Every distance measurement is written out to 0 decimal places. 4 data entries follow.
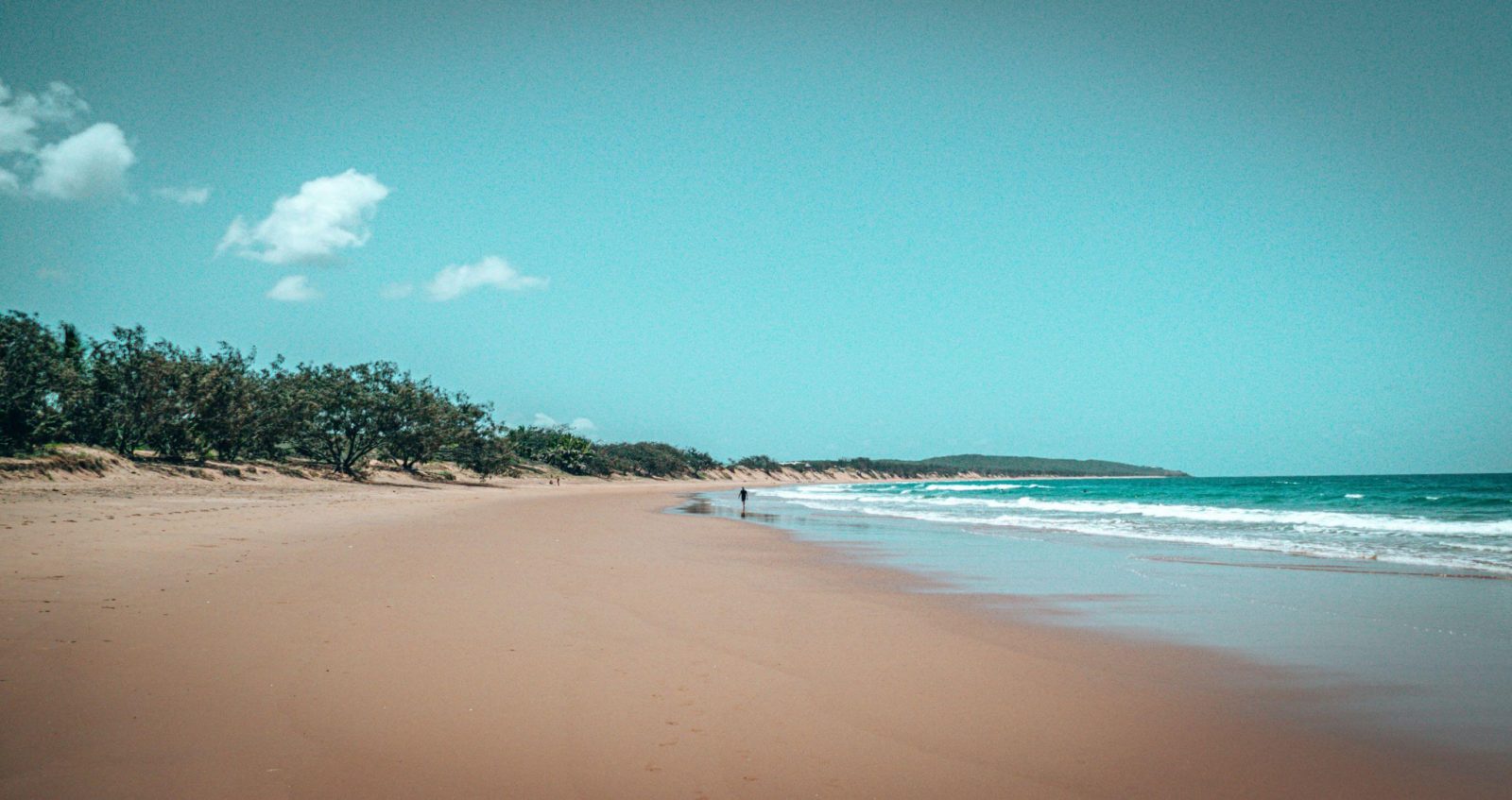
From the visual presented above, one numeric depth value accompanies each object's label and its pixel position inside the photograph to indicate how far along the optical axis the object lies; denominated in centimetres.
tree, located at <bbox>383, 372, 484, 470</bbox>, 4459
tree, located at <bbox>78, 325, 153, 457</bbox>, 2795
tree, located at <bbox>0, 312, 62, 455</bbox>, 2294
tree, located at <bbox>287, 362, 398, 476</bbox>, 4081
